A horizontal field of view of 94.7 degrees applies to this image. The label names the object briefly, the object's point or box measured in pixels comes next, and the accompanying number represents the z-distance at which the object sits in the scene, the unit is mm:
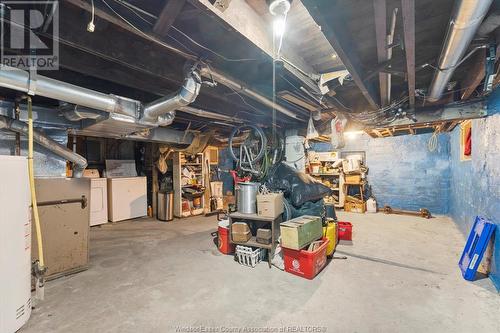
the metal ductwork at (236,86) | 2027
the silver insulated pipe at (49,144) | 2489
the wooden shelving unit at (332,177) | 6843
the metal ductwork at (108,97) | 1775
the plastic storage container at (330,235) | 3297
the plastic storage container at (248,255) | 3033
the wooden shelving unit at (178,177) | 5934
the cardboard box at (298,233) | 2670
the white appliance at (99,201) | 5211
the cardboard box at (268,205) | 3057
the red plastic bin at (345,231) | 3996
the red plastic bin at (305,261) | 2674
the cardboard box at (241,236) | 3215
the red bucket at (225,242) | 3486
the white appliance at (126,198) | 5535
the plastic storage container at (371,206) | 6551
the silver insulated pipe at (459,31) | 1112
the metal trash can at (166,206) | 5797
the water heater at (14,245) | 1746
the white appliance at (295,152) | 4168
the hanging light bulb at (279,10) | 1242
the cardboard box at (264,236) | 3082
